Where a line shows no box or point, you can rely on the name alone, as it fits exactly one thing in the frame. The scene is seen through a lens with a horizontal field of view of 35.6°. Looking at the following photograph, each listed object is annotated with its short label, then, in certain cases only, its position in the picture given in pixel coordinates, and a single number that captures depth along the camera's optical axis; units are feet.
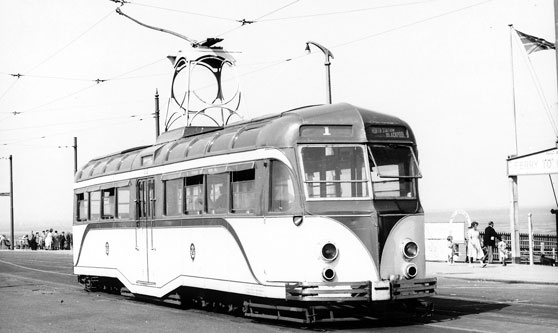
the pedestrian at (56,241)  209.16
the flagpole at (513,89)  95.59
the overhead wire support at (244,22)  79.71
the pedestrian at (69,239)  208.95
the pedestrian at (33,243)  222.24
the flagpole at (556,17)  55.90
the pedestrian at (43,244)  228.72
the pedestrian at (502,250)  93.41
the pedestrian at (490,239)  94.73
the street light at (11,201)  228.02
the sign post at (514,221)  89.86
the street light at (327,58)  85.97
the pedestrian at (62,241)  209.48
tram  42.96
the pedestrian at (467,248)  103.39
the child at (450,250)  101.40
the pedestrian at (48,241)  205.33
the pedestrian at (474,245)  97.32
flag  91.60
